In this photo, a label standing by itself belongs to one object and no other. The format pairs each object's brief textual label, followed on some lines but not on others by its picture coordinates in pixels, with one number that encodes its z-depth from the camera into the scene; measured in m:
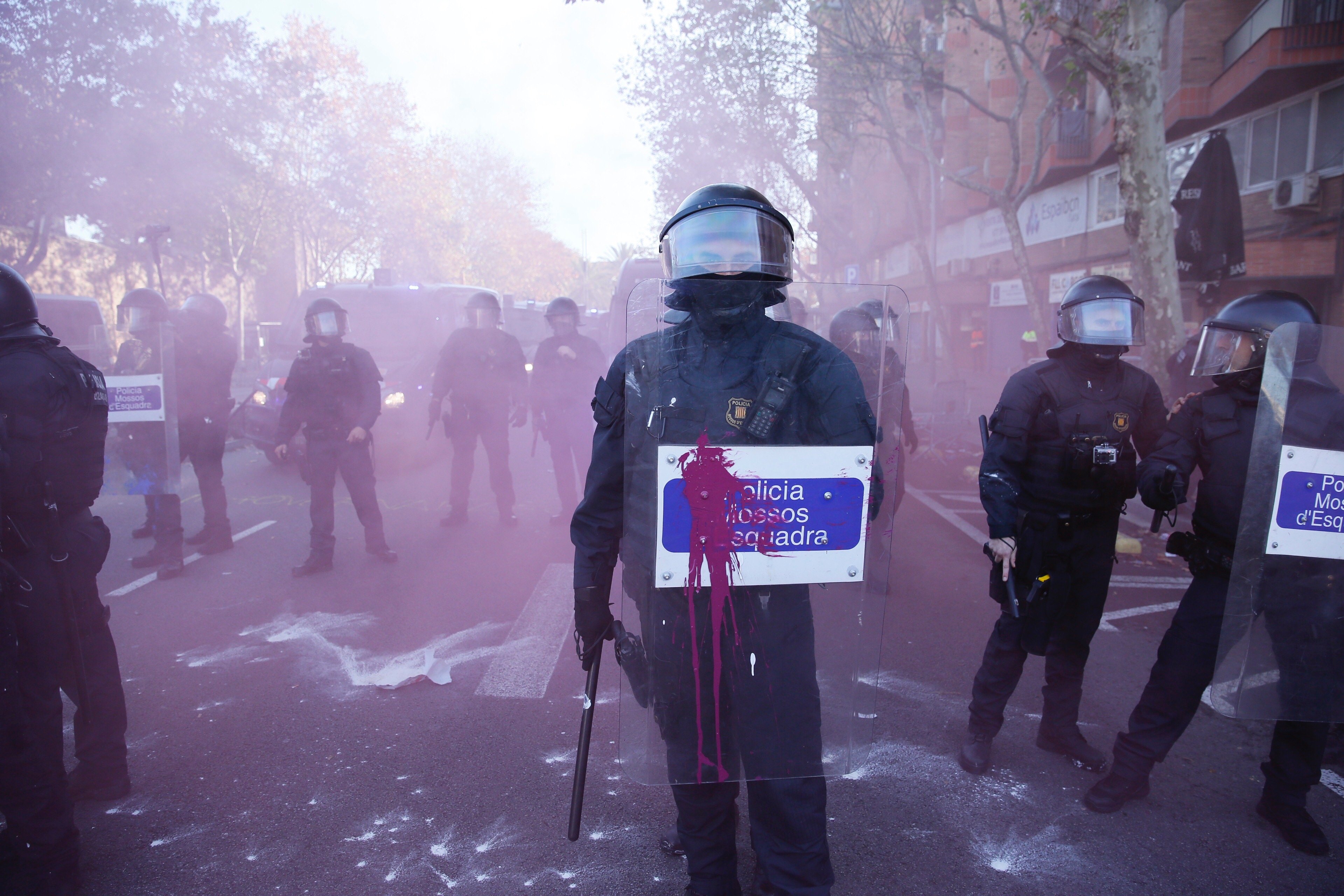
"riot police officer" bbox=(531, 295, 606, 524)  7.23
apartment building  11.05
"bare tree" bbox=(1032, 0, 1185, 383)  7.32
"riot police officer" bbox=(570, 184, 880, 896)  1.96
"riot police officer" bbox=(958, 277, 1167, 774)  3.06
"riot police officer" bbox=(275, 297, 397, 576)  5.82
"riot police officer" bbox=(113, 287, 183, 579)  5.03
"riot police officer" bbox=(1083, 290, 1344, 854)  2.76
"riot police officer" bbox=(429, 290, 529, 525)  7.30
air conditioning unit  10.98
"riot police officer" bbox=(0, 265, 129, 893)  2.45
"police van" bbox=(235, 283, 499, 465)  9.18
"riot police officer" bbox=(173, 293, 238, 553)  6.09
